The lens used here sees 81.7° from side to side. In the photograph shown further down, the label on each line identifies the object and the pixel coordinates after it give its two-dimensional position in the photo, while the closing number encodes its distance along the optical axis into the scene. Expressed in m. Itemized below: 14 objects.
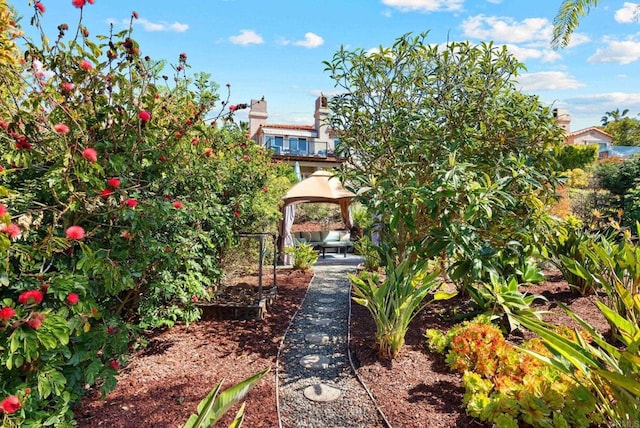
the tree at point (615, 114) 59.19
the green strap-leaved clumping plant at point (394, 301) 3.93
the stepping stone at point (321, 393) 3.32
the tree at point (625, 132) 42.00
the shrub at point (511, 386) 2.38
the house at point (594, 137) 42.75
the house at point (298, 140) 26.83
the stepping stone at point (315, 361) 3.97
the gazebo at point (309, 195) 10.01
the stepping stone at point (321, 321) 5.35
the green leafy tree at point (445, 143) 3.91
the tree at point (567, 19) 6.45
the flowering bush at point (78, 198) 2.21
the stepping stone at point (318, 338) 4.64
